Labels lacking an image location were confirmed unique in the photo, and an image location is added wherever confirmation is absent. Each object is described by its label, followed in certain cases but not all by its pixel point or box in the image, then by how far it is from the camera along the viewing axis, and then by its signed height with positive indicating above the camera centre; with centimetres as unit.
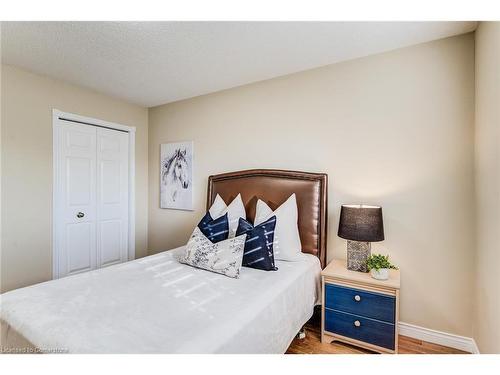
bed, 112 -68
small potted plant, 190 -62
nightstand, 182 -93
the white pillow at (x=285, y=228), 222 -40
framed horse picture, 346 +10
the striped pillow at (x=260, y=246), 202 -51
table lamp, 196 -36
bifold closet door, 297 -19
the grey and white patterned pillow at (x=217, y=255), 191 -56
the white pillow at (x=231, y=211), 250 -28
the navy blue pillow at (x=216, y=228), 233 -42
